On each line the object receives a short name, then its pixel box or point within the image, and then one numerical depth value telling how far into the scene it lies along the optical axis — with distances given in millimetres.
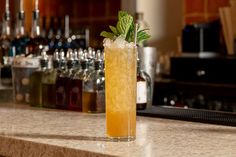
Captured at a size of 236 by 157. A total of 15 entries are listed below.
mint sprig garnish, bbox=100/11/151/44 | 1033
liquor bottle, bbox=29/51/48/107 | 1448
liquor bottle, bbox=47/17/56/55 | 1767
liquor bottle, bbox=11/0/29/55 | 1826
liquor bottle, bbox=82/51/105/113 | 1318
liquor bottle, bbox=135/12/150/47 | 2500
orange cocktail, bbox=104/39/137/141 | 1013
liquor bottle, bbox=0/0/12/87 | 1784
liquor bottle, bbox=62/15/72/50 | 1944
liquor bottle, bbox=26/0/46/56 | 1698
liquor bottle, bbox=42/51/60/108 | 1416
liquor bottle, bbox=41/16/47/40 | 2342
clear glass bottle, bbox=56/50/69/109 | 1388
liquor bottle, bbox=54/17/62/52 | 1882
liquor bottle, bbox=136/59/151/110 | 1313
